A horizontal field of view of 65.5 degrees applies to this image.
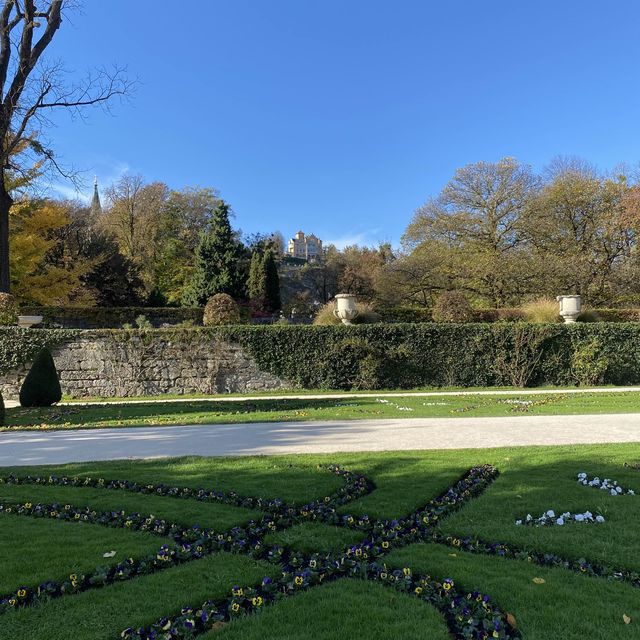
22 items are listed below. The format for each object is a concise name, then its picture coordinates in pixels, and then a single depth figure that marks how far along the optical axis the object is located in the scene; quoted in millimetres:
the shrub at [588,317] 19638
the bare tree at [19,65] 17062
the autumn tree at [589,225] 26984
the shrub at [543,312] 18844
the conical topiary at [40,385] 12648
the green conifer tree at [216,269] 32156
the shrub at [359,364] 15789
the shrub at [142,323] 17542
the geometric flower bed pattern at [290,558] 2520
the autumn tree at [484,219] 27500
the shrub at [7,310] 16125
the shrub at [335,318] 18281
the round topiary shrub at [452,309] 18359
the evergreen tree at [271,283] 37625
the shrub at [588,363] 15977
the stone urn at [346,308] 17688
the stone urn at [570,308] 18234
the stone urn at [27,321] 16934
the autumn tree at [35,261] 21781
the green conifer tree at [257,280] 37031
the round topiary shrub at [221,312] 17312
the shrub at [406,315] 24761
